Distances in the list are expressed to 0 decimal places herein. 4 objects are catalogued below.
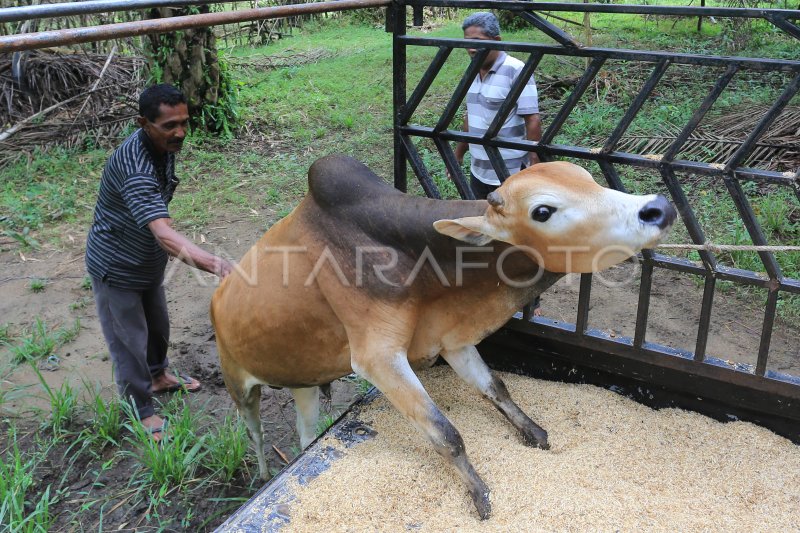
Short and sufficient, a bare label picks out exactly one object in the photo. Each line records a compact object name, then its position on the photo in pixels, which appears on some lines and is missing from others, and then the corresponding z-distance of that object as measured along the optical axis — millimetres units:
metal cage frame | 2312
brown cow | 2057
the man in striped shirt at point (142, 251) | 2957
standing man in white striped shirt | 3908
